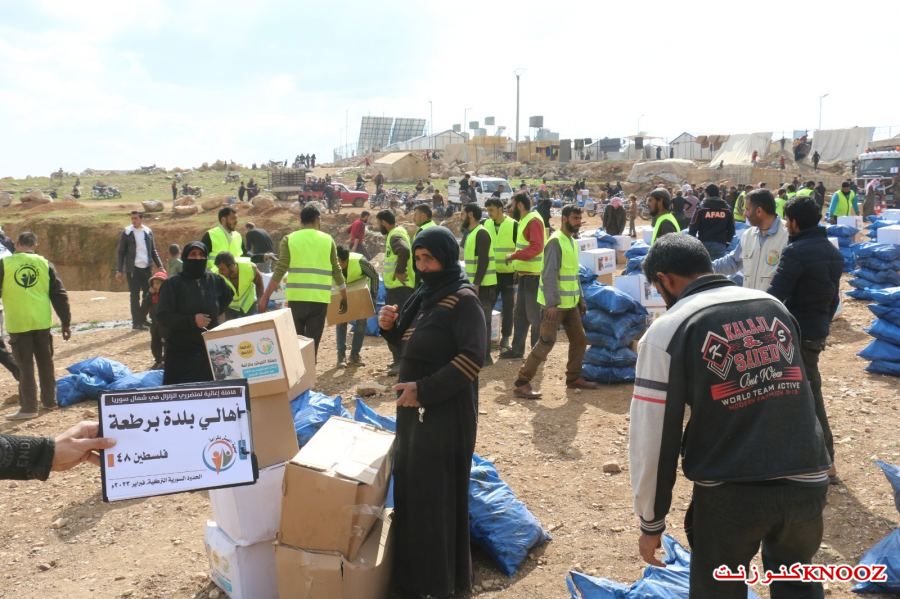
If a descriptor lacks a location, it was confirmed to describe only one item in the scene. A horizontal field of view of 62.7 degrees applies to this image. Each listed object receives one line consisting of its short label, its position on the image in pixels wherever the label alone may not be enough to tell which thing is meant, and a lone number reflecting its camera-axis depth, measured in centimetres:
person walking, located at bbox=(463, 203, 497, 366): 796
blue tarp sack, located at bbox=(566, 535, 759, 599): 291
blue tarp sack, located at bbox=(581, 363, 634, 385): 721
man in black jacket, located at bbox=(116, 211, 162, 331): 1120
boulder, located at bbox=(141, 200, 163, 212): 3109
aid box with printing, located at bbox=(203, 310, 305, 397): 397
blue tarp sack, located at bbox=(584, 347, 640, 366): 721
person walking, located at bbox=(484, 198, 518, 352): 848
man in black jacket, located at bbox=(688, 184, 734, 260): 880
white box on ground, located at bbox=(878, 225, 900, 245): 1047
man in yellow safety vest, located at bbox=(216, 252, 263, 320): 788
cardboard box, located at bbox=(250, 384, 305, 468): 385
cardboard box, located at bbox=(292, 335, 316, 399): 511
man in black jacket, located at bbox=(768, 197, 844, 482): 439
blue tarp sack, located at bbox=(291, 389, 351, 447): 466
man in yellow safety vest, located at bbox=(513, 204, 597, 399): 668
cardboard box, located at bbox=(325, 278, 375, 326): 790
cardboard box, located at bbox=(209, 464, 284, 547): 340
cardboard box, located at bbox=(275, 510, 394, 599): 315
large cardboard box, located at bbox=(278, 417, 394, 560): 312
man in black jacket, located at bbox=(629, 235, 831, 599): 230
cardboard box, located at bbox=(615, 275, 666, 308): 765
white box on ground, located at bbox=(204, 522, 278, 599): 343
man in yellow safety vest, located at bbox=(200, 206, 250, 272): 852
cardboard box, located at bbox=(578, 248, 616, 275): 919
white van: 2873
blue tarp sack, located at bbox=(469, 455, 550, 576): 384
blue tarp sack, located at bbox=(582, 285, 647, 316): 716
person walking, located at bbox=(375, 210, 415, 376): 793
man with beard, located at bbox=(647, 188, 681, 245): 716
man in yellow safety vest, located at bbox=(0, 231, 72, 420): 684
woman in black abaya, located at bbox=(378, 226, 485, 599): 338
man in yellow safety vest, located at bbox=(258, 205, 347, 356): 706
